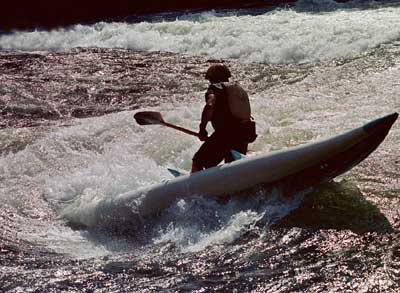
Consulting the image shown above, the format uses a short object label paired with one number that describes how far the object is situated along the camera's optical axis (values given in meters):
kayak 11.39
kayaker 11.87
